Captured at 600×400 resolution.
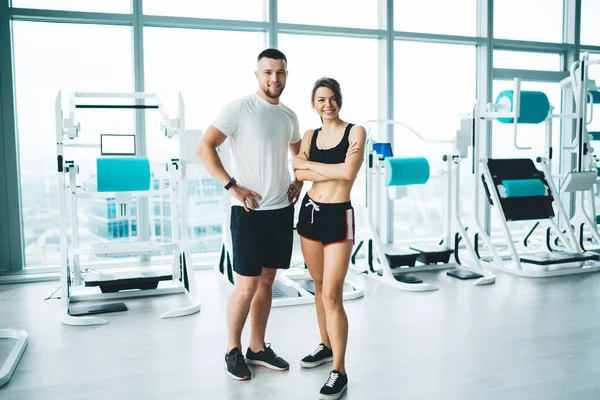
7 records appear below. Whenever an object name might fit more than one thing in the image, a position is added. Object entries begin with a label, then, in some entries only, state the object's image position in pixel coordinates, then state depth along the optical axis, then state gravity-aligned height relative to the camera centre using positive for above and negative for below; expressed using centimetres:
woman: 252 -21
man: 264 -9
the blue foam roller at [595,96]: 569 +65
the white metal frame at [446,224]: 464 -56
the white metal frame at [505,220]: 492 -55
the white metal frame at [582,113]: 533 +45
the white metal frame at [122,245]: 376 -58
